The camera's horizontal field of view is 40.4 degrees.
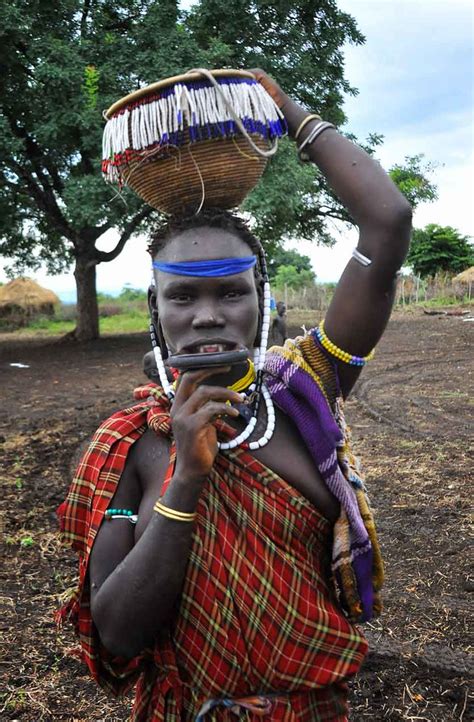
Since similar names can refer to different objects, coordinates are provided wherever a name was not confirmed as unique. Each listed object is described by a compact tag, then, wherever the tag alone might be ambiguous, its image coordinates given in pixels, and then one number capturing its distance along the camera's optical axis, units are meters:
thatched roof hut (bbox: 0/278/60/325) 22.59
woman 1.19
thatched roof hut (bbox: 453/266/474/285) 24.55
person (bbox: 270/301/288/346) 7.51
